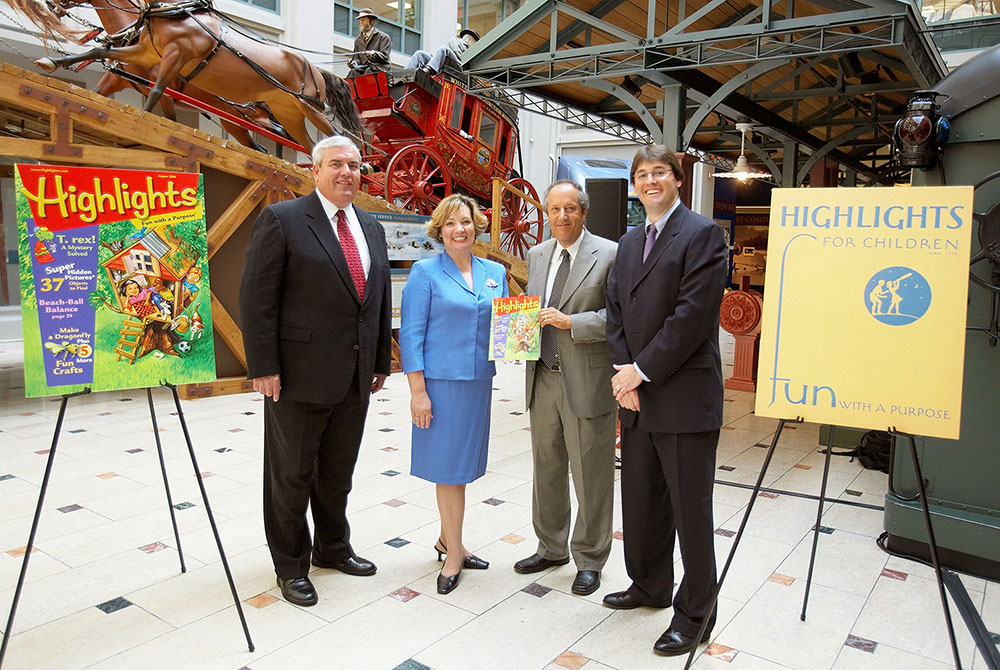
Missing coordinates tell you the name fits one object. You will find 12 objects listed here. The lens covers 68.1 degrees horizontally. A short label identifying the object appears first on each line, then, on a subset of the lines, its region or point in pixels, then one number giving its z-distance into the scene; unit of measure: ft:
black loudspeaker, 16.43
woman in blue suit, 10.37
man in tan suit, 10.40
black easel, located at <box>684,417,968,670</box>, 7.54
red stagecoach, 33.99
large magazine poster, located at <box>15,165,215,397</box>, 7.97
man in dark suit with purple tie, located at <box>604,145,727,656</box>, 8.68
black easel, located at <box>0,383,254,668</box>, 7.97
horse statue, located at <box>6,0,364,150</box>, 24.05
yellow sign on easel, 7.58
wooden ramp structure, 18.57
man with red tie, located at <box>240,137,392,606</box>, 9.60
